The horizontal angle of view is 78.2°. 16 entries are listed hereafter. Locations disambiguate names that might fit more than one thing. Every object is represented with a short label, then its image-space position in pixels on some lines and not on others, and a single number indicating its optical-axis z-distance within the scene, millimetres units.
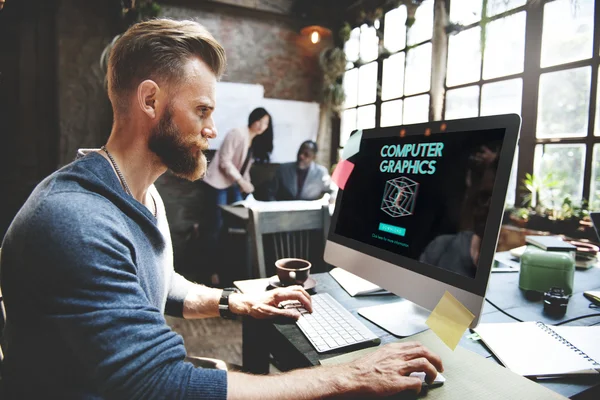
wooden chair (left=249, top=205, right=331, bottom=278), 1618
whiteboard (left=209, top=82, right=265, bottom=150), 4613
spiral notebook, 746
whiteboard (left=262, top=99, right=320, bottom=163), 4973
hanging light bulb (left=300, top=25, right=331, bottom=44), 4773
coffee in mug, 1189
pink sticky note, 1243
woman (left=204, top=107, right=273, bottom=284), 4391
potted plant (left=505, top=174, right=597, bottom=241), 2355
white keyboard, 851
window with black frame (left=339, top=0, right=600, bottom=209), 2357
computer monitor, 817
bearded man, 612
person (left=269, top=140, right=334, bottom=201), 4305
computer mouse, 701
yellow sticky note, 778
